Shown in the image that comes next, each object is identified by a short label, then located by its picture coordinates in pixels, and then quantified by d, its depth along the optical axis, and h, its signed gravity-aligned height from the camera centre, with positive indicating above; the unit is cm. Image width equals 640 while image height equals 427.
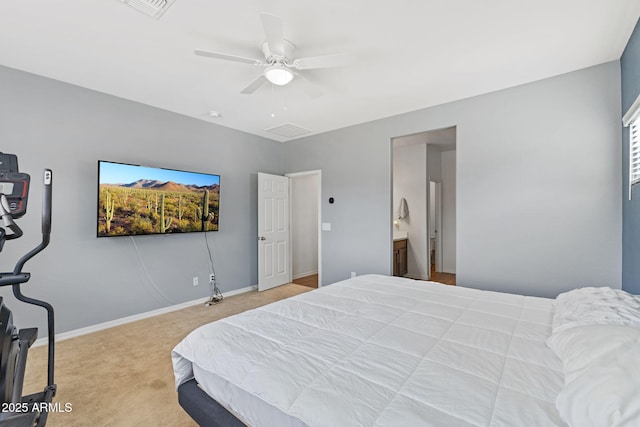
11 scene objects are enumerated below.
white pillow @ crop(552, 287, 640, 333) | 126 -45
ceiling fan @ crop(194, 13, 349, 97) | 181 +119
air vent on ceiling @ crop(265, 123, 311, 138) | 432 +139
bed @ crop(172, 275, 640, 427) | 88 -60
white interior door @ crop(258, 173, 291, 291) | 467 -24
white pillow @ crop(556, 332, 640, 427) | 72 -49
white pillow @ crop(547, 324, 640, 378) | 94 -46
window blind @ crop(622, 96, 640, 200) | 204 +56
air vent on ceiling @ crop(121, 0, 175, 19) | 180 +136
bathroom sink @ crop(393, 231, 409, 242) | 545 -35
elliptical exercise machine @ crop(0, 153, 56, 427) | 140 -60
